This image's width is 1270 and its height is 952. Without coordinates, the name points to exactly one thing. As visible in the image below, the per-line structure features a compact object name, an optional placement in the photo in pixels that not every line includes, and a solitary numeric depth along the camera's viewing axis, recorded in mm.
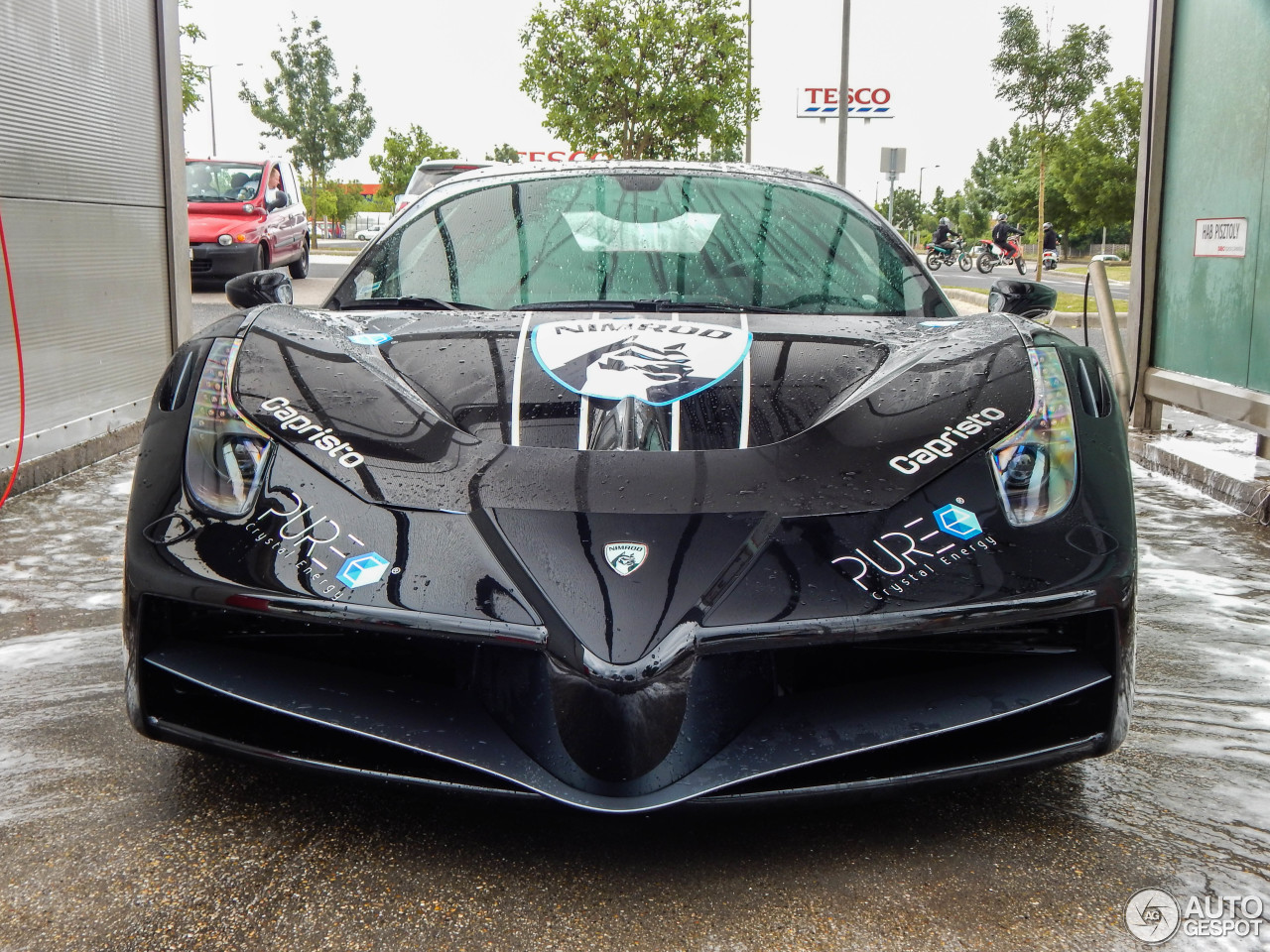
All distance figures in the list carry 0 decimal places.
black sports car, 1795
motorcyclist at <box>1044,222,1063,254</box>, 30875
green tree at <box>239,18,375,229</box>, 49500
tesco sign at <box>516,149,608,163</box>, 43931
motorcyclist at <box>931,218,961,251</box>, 29628
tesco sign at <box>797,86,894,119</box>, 46875
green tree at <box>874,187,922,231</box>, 99062
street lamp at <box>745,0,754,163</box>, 24047
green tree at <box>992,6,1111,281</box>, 19203
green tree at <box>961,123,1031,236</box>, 67375
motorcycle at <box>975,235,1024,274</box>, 30672
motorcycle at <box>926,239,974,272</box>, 28088
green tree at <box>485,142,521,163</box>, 61566
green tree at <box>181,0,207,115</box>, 23016
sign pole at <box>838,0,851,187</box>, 17734
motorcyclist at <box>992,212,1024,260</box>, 26062
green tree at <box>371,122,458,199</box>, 57438
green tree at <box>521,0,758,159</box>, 22328
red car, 14531
